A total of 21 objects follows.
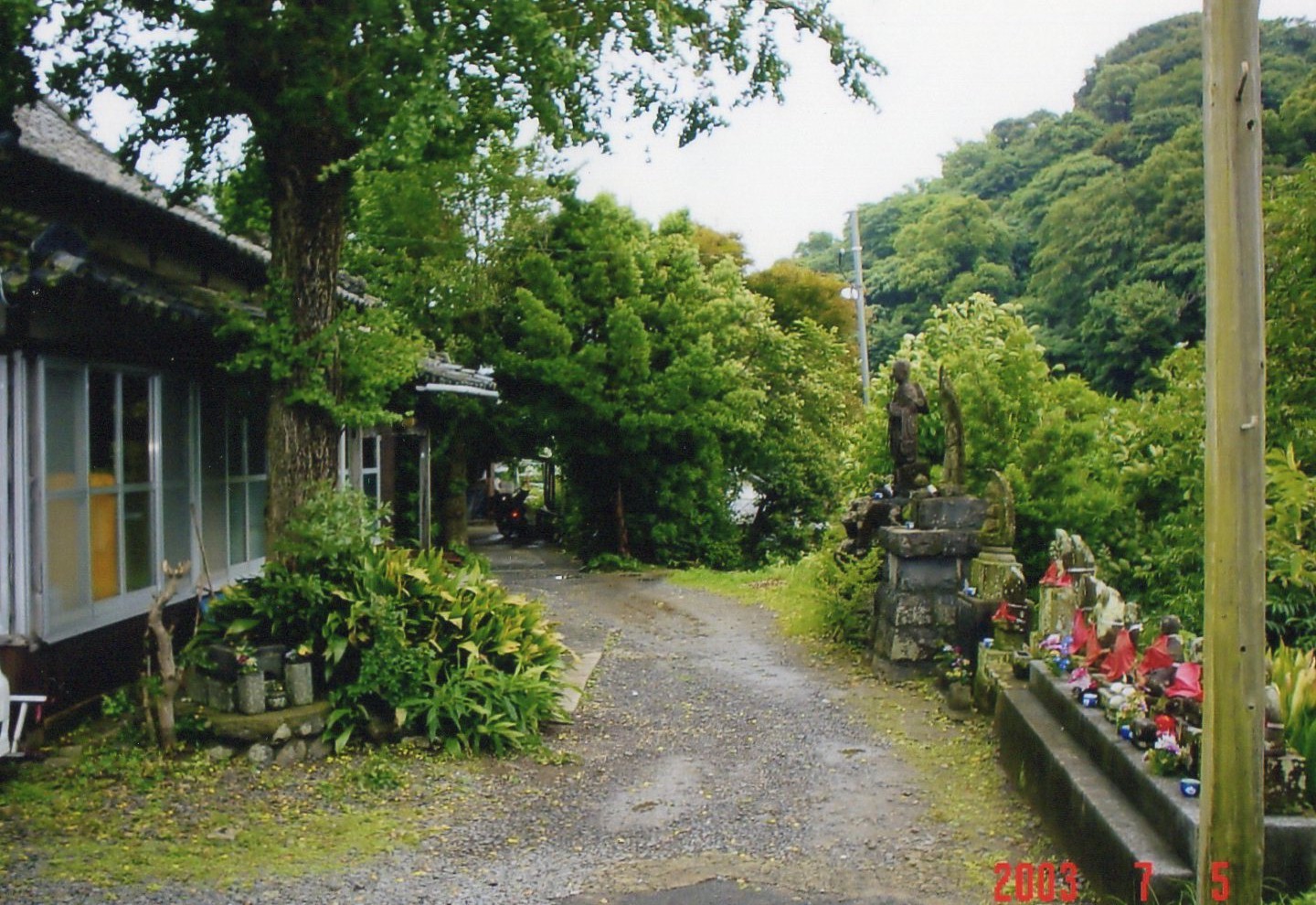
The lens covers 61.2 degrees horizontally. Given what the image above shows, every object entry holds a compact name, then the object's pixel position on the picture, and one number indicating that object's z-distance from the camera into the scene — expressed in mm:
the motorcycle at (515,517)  28672
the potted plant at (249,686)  7148
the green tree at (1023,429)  11453
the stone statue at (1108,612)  6025
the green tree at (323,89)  6961
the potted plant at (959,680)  8867
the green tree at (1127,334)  27109
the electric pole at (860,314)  23641
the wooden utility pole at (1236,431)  3471
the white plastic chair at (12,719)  5750
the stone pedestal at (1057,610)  7285
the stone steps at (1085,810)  4203
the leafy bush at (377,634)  7477
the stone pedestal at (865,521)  11695
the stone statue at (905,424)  11281
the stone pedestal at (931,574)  9859
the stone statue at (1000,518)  9766
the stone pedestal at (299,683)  7336
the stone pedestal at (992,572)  9227
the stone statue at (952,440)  10336
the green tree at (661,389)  20141
